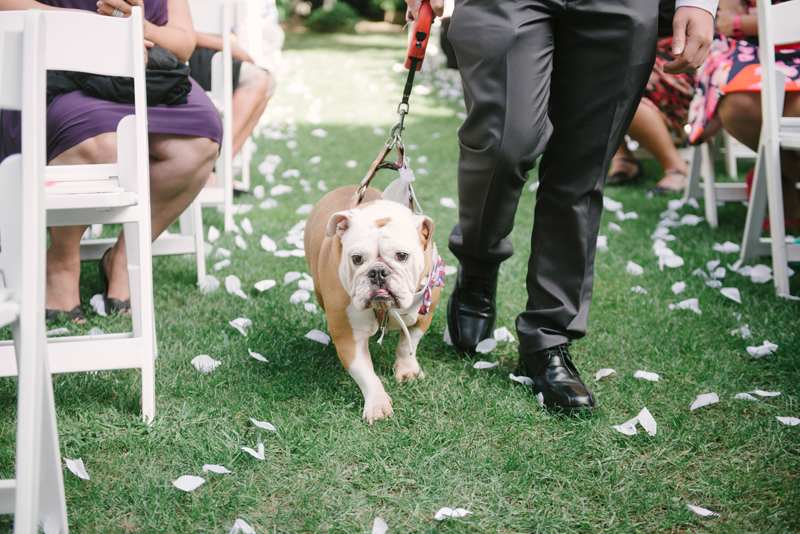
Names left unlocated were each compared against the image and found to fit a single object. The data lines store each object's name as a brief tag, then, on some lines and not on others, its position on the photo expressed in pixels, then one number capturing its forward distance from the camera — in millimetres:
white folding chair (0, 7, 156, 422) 1861
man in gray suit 1863
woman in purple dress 2453
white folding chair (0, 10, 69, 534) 1108
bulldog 1924
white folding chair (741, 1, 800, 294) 2855
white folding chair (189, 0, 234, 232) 3900
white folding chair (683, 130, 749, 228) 4195
